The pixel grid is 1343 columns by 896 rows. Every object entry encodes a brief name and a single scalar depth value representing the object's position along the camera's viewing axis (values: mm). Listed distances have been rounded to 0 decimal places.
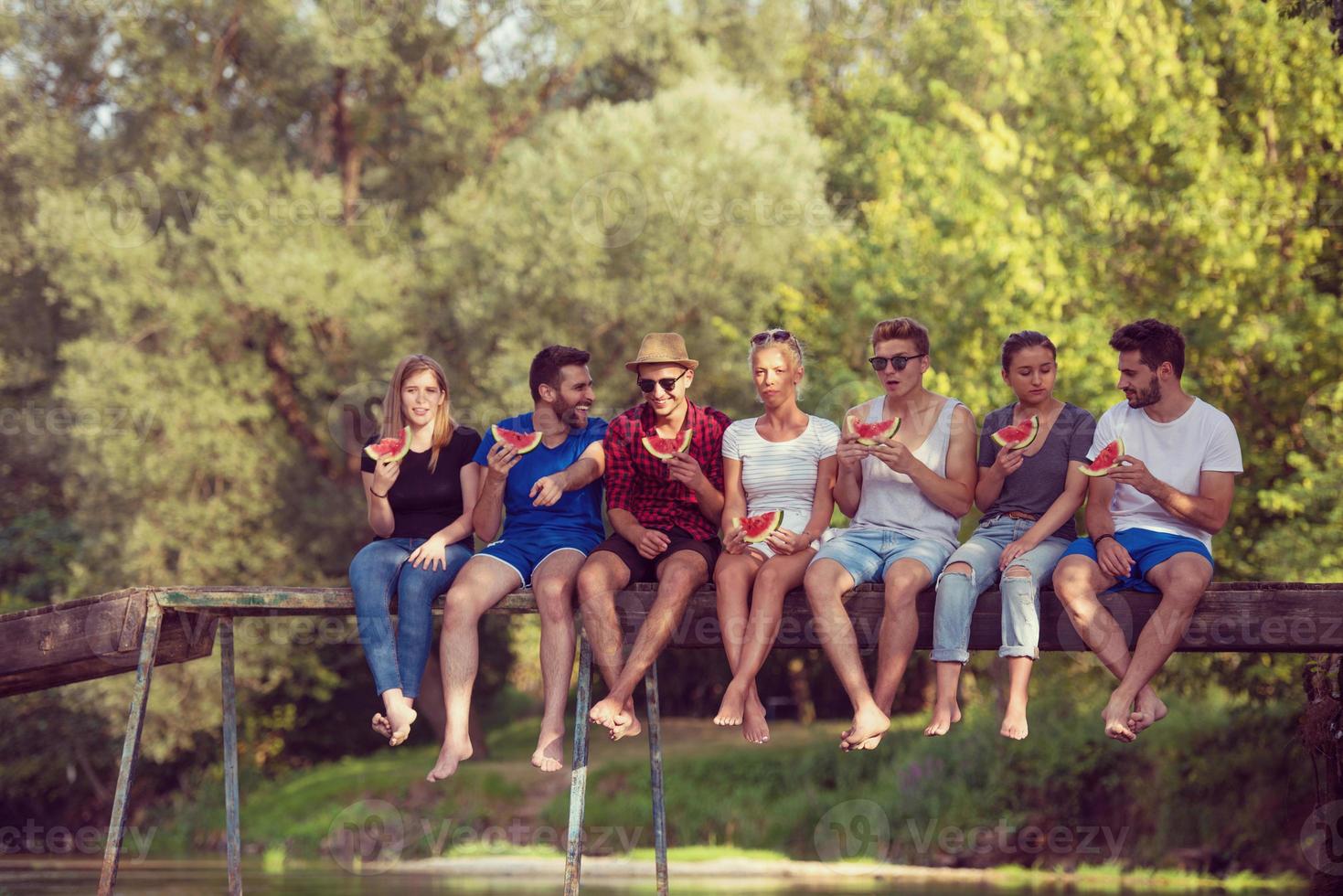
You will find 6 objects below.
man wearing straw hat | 15687
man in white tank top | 15297
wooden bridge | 14945
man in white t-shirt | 14883
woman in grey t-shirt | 14945
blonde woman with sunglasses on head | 15492
